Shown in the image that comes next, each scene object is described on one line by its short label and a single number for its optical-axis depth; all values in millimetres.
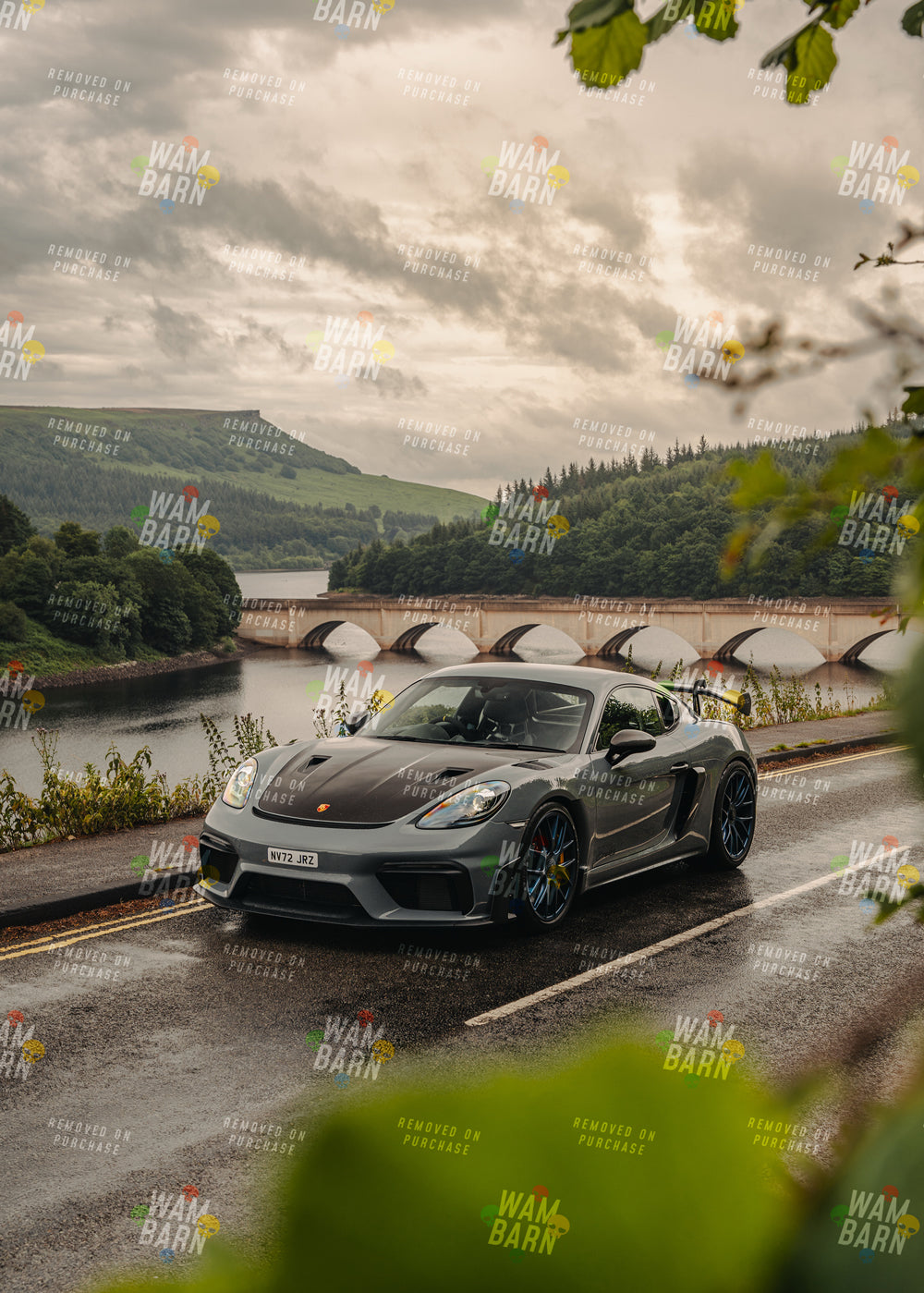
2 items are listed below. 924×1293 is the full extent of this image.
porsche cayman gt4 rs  6996
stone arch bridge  71250
